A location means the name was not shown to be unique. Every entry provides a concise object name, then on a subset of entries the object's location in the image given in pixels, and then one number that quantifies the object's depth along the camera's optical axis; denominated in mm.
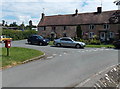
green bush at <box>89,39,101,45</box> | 33156
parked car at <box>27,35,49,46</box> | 29438
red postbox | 13388
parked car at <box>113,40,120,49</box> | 27381
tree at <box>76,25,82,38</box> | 44875
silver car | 26545
